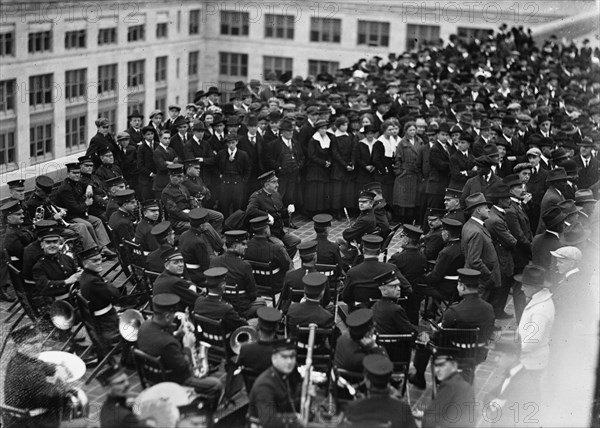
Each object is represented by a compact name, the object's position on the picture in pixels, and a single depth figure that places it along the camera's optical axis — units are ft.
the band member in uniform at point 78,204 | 48.44
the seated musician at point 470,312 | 34.32
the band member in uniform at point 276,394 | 27.55
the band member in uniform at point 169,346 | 30.99
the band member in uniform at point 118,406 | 25.89
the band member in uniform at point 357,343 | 31.45
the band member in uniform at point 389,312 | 34.42
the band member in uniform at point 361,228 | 45.03
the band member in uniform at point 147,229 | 42.59
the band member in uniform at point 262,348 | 30.86
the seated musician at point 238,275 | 38.29
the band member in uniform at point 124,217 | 44.16
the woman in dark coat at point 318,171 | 59.47
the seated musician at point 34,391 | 30.53
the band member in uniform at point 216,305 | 34.47
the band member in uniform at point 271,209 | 47.96
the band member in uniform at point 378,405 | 26.84
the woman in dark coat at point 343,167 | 59.52
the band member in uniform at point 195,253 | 41.19
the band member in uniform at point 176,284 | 36.06
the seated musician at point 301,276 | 37.88
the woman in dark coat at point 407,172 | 58.65
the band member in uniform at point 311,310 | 34.01
